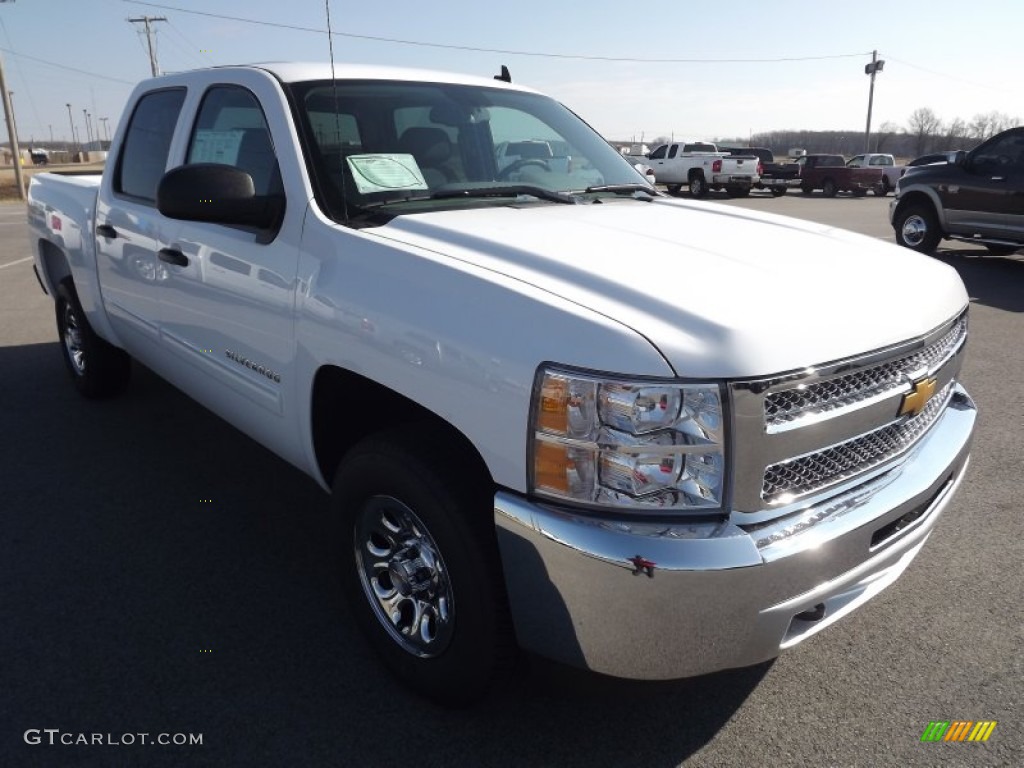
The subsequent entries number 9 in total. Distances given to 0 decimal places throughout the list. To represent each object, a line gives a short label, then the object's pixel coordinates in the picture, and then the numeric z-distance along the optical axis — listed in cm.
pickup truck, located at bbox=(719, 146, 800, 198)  2923
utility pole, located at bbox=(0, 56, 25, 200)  2831
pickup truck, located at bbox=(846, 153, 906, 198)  2969
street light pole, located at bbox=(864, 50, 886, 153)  5468
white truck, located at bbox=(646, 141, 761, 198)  2609
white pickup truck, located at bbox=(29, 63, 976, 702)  182
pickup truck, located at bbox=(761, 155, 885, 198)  2891
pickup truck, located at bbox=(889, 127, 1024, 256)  1060
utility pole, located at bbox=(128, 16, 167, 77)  4162
